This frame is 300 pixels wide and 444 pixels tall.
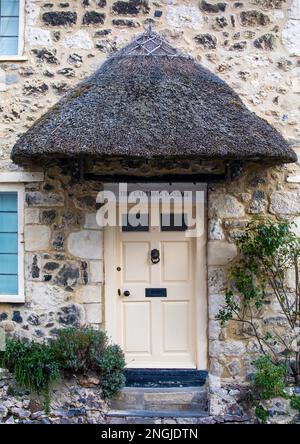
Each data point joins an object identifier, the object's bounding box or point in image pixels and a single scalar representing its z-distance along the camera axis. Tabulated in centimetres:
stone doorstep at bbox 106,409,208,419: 516
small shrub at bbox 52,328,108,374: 525
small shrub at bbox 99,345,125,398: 531
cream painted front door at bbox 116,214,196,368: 594
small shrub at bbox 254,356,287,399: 508
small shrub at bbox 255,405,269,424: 491
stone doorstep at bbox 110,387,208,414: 548
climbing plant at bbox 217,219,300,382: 553
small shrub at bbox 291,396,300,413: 499
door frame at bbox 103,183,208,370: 584
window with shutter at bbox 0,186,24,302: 586
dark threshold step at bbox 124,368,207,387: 579
